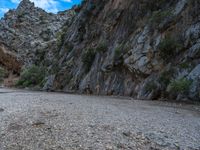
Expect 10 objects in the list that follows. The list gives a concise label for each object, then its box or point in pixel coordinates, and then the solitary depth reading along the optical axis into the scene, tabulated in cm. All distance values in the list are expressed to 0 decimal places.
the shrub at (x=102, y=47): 1643
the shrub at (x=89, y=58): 1775
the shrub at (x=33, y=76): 2933
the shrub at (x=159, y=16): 1190
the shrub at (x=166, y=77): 971
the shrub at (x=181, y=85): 819
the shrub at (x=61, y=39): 2882
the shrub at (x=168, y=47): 1038
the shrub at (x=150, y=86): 1007
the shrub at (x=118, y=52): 1390
